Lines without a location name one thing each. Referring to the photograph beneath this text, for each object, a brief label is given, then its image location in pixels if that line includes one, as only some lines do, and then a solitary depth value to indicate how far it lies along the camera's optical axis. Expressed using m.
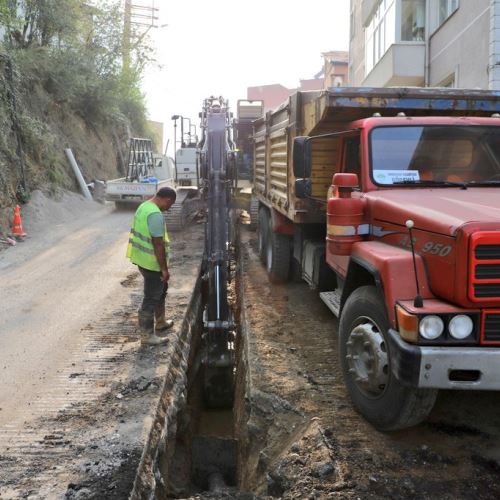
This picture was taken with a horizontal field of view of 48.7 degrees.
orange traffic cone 12.77
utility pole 26.69
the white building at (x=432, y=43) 11.60
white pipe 19.97
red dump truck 3.24
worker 5.69
